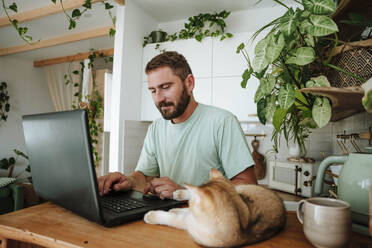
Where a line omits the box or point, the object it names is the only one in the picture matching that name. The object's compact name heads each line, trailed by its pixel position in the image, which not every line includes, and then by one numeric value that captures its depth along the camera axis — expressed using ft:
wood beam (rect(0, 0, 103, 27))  8.15
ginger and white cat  1.45
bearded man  4.00
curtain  14.91
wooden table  1.68
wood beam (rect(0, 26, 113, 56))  10.62
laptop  1.82
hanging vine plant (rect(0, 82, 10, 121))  14.14
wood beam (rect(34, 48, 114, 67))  12.71
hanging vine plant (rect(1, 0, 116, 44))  6.28
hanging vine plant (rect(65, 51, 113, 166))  11.82
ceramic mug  1.55
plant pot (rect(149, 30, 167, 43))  9.18
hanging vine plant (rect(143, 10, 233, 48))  8.37
